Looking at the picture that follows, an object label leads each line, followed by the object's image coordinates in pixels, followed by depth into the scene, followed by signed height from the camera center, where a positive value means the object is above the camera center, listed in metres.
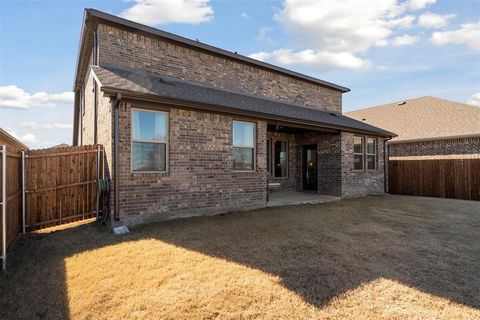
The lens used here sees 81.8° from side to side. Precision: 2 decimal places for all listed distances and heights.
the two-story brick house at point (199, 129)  6.79 +1.09
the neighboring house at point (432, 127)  14.70 +1.98
